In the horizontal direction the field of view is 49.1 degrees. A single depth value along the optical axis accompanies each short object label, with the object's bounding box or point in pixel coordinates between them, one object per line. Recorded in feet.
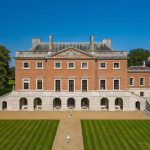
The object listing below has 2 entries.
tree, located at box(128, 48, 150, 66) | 186.20
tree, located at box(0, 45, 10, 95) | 122.85
